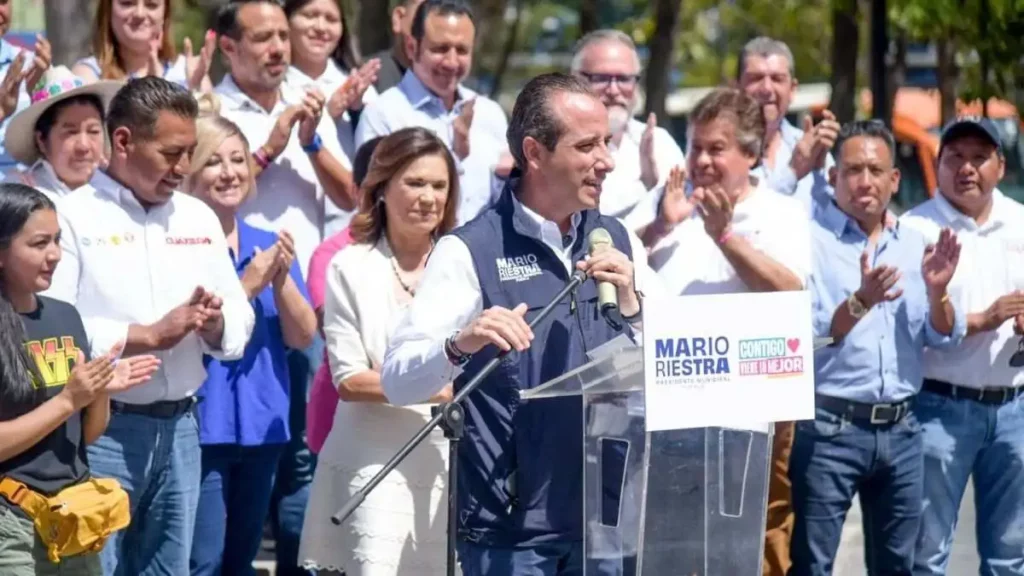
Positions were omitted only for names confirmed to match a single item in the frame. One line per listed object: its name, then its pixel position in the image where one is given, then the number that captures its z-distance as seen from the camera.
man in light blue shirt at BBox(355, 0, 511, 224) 16.28
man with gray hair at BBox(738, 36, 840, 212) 16.66
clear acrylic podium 9.62
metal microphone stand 9.16
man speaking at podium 9.92
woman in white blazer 12.65
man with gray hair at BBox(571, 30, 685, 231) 15.72
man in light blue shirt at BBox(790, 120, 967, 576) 14.59
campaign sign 9.41
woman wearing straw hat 13.35
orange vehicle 42.16
